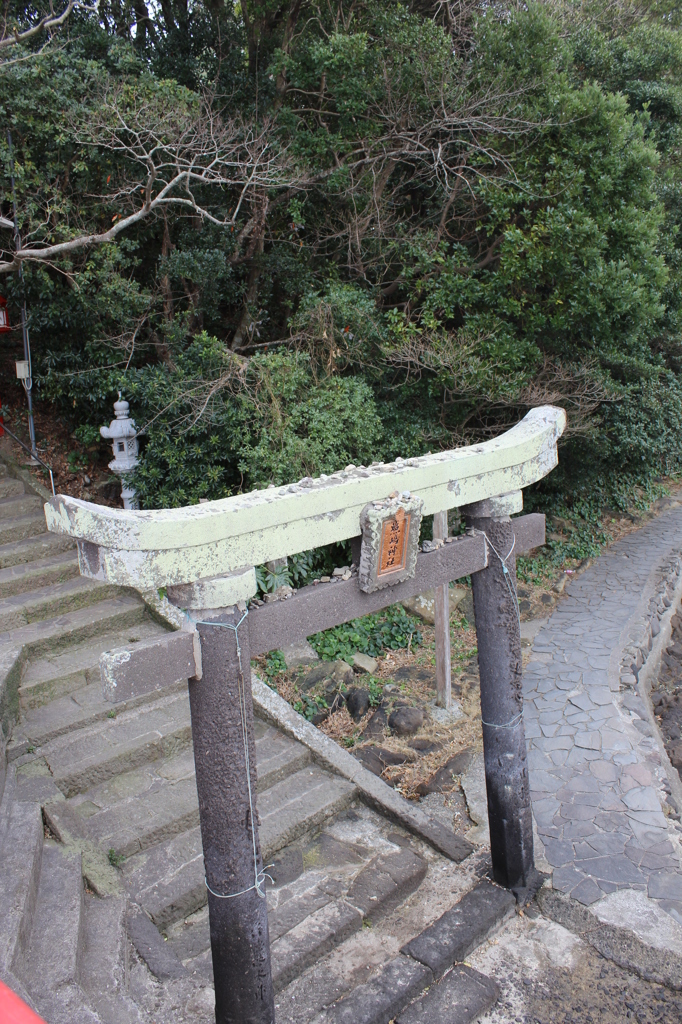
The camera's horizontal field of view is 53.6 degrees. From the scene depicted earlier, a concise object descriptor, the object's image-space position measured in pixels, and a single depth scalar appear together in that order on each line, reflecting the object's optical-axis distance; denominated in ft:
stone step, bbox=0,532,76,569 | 24.79
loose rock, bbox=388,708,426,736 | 23.41
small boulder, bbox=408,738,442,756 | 22.81
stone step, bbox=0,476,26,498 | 28.43
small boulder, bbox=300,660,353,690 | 25.11
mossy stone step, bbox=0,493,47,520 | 27.30
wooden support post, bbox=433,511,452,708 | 21.80
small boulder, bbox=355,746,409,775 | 22.07
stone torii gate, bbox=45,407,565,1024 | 10.34
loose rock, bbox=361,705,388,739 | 23.56
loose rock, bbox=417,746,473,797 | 20.92
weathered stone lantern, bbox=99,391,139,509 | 27.55
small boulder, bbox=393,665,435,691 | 26.99
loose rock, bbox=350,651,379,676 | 27.09
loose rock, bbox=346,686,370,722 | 24.14
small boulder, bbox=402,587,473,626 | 31.12
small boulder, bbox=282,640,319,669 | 25.95
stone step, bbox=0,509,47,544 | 25.84
